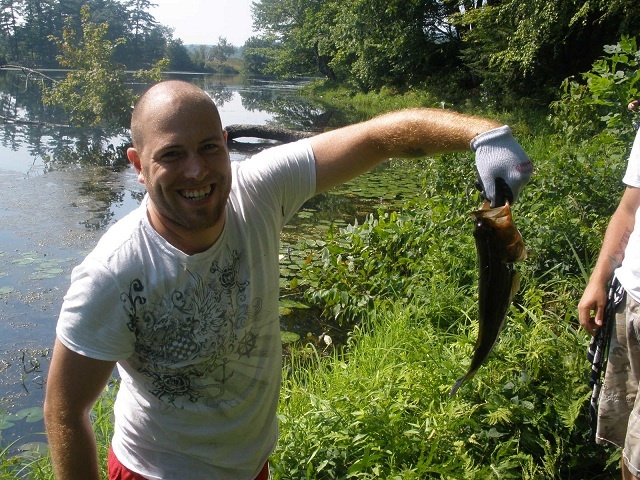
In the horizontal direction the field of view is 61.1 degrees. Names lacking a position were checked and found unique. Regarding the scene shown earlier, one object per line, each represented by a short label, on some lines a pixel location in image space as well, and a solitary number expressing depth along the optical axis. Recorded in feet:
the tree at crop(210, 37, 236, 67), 336.72
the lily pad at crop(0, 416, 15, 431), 13.74
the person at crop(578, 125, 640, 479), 7.24
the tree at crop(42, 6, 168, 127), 59.00
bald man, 5.45
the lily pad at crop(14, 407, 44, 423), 14.48
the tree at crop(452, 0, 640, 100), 48.60
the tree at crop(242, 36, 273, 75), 264.93
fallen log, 54.03
